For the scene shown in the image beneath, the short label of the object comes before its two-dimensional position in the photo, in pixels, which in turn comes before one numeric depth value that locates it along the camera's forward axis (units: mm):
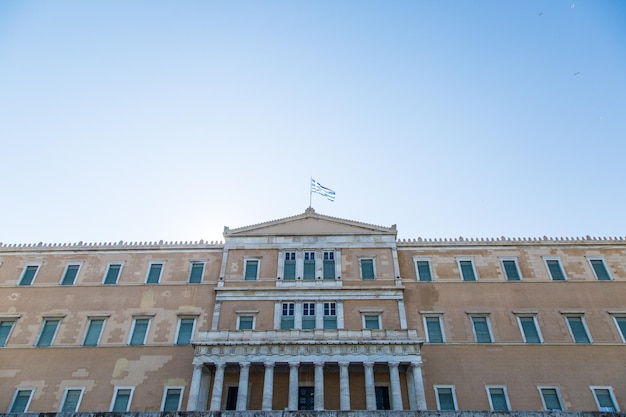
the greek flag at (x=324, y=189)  37672
